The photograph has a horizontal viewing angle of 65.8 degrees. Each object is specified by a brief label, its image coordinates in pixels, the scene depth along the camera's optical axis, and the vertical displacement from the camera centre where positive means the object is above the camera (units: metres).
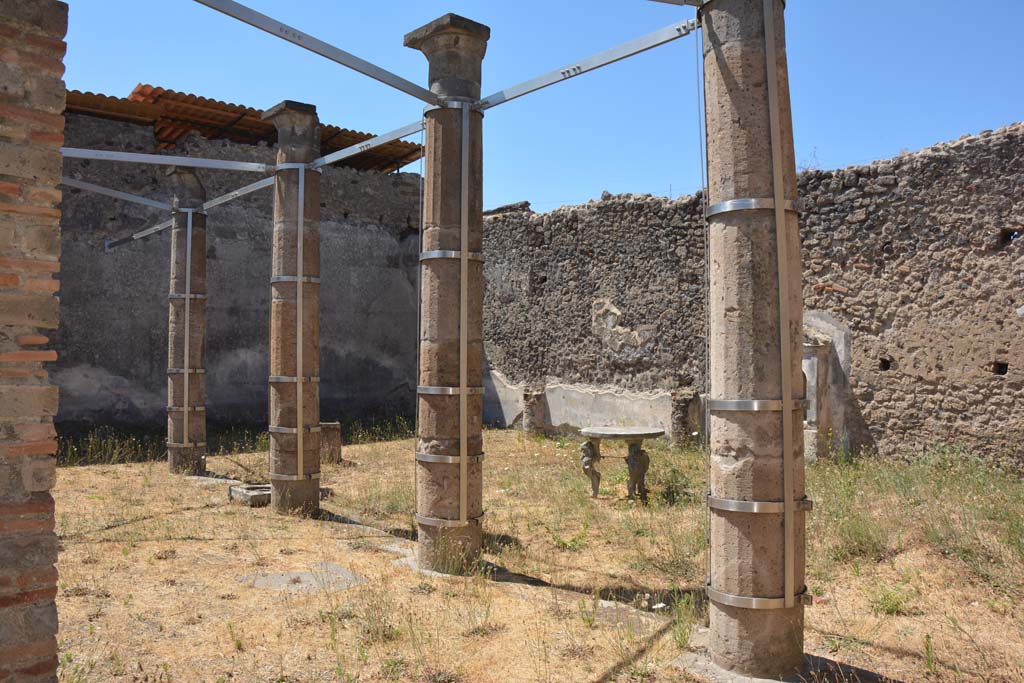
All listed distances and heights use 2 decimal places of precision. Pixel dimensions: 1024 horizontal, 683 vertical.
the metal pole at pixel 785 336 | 3.54 +0.13
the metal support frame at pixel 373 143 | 6.25 +1.90
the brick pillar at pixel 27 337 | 2.64 +0.11
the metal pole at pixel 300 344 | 7.52 +0.22
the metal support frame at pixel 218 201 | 8.14 +1.91
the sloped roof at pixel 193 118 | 12.64 +4.28
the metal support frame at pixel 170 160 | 7.27 +1.98
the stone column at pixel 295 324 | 7.55 +0.41
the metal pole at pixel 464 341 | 5.59 +0.18
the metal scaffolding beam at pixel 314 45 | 4.61 +2.03
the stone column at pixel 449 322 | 5.60 +0.32
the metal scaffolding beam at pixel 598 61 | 4.27 +1.87
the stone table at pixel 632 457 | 8.03 -0.94
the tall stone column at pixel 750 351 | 3.55 +0.07
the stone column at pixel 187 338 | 9.94 +0.37
